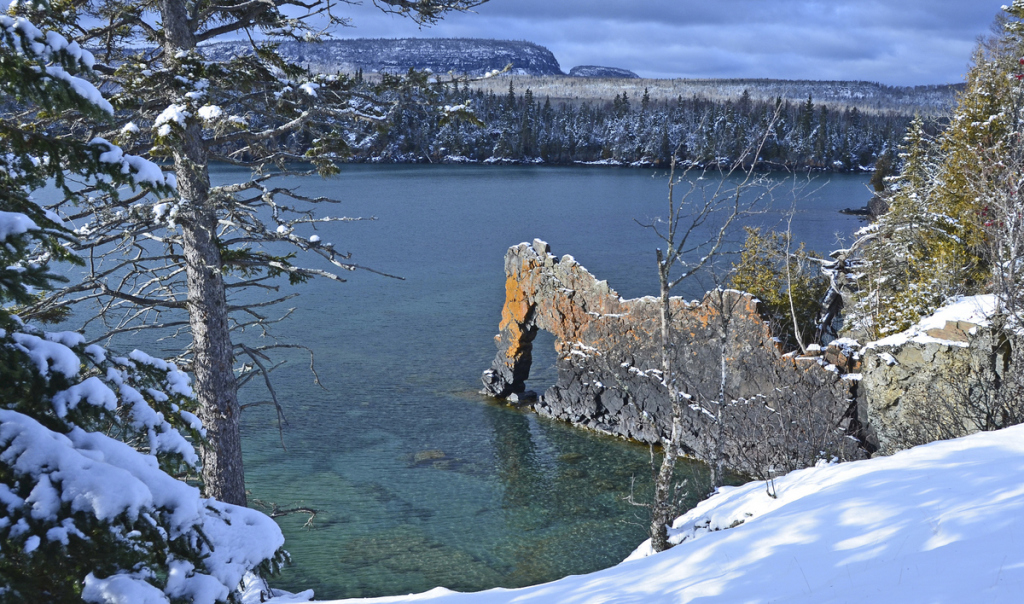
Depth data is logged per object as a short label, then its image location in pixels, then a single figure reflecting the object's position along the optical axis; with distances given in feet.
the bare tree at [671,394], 29.96
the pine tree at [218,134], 30.12
